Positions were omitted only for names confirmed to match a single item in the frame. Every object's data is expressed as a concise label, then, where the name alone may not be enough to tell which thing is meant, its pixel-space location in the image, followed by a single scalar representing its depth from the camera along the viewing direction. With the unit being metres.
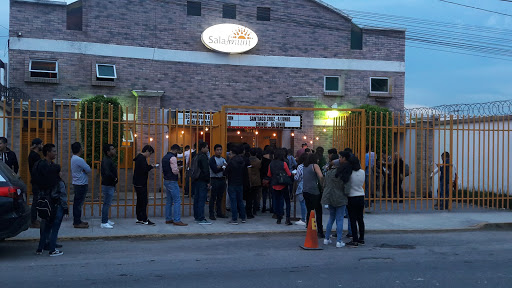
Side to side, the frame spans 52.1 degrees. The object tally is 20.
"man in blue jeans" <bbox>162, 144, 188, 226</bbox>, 10.98
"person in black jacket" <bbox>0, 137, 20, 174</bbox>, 10.37
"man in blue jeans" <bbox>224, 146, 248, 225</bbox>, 11.49
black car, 7.80
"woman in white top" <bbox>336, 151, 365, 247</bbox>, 9.27
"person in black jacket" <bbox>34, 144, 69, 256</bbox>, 8.26
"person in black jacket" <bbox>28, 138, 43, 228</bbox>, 10.13
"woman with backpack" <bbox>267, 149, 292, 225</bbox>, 11.26
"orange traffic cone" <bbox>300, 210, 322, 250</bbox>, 9.04
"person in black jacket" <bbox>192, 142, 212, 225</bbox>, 11.29
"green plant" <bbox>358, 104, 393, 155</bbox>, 17.23
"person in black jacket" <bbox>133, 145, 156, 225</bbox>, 10.88
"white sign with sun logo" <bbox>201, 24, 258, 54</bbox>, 18.83
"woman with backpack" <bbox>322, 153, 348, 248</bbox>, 9.30
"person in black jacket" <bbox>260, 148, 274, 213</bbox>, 12.52
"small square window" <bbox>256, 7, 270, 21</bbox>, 19.73
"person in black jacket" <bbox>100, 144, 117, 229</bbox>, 10.47
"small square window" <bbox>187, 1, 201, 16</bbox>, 19.02
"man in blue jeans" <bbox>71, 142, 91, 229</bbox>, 10.36
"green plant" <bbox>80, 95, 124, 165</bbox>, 15.71
